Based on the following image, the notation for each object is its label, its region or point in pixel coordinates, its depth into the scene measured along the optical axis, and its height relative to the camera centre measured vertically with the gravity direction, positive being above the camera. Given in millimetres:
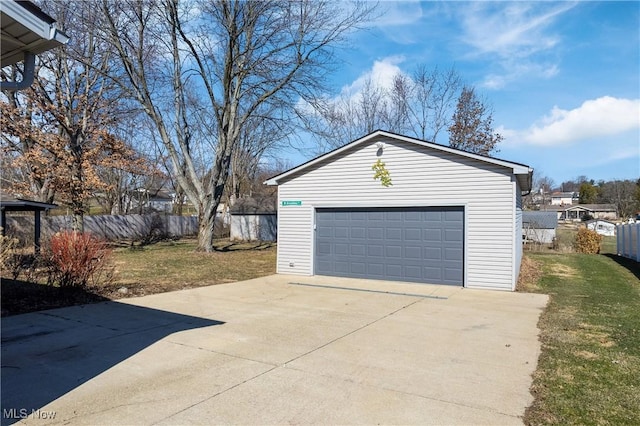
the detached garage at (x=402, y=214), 10664 +126
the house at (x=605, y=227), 51519 -871
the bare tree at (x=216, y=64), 17422 +6640
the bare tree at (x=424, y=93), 29766 +8813
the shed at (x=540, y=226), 28844 -473
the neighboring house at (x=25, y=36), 3107 +1475
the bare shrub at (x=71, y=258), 8531 -850
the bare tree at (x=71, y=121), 18359 +4468
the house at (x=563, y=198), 109438 +5655
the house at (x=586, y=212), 76375 +1516
